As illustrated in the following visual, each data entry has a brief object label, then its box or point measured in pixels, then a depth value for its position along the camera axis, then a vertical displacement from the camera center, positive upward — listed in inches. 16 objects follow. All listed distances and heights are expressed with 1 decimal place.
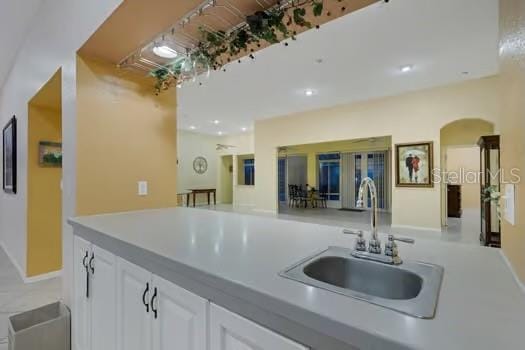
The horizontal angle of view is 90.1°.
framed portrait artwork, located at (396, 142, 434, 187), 217.3 +7.9
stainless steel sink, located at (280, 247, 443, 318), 27.0 -14.5
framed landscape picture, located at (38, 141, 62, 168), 133.0 +11.5
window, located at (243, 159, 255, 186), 465.4 +6.6
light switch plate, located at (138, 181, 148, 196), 94.8 -4.5
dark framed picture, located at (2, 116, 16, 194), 150.6 +12.4
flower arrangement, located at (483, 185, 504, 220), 118.9 -9.9
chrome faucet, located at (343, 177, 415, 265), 41.1 -11.8
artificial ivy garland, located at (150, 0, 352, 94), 60.8 +36.5
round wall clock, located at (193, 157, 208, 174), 415.5 +16.5
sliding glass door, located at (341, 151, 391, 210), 375.9 +2.2
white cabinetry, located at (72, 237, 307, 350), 32.1 -22.3
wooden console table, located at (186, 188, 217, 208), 379.9 -25.7
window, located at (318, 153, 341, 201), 413.4 -0.1
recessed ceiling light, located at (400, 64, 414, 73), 170.2 +69.7
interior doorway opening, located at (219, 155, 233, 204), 459.8 -8.9
